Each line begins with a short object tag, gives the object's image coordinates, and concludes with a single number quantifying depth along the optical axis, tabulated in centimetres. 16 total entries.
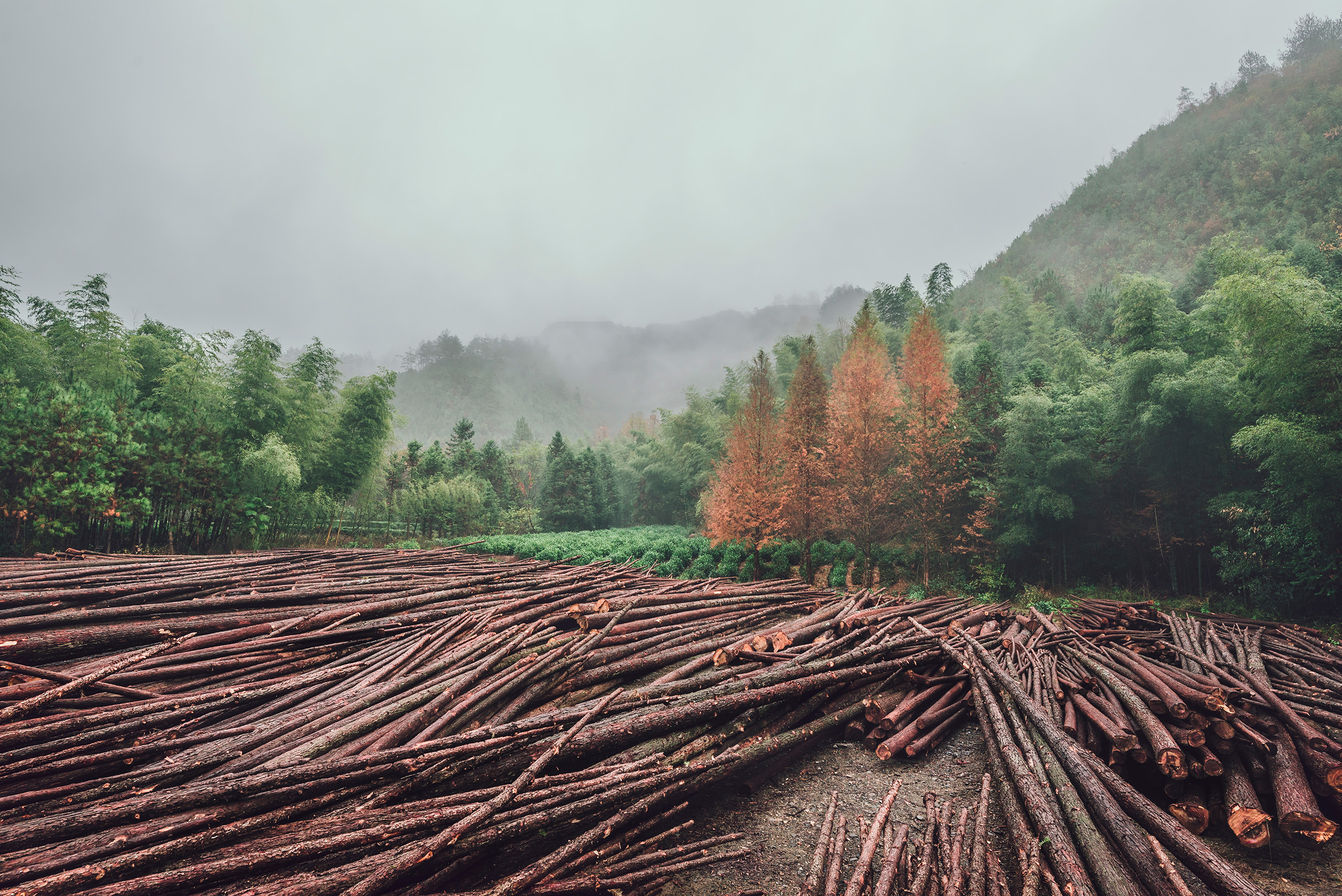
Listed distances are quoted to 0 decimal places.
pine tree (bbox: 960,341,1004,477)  1320
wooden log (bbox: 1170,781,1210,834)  293
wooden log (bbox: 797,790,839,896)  238
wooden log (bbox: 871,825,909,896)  232
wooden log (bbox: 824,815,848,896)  236
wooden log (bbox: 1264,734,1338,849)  262
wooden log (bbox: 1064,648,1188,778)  299
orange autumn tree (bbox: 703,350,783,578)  1245
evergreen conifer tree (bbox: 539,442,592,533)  3622
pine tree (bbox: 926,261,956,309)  3847
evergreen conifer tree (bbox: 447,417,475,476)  3619
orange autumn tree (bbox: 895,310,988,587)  1232
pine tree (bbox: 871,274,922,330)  3684
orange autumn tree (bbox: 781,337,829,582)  1270
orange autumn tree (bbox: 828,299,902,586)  1276
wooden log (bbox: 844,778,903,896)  231
